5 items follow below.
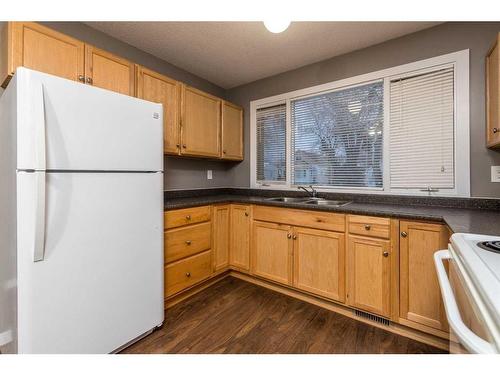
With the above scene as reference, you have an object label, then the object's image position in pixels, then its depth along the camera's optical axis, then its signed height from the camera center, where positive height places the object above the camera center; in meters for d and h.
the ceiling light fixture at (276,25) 1.21 +0.87
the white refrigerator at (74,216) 1.08 -0.16
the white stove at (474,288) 0.47 -0.27
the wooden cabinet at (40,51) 1.35 +0.85
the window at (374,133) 1.85 +0.52
